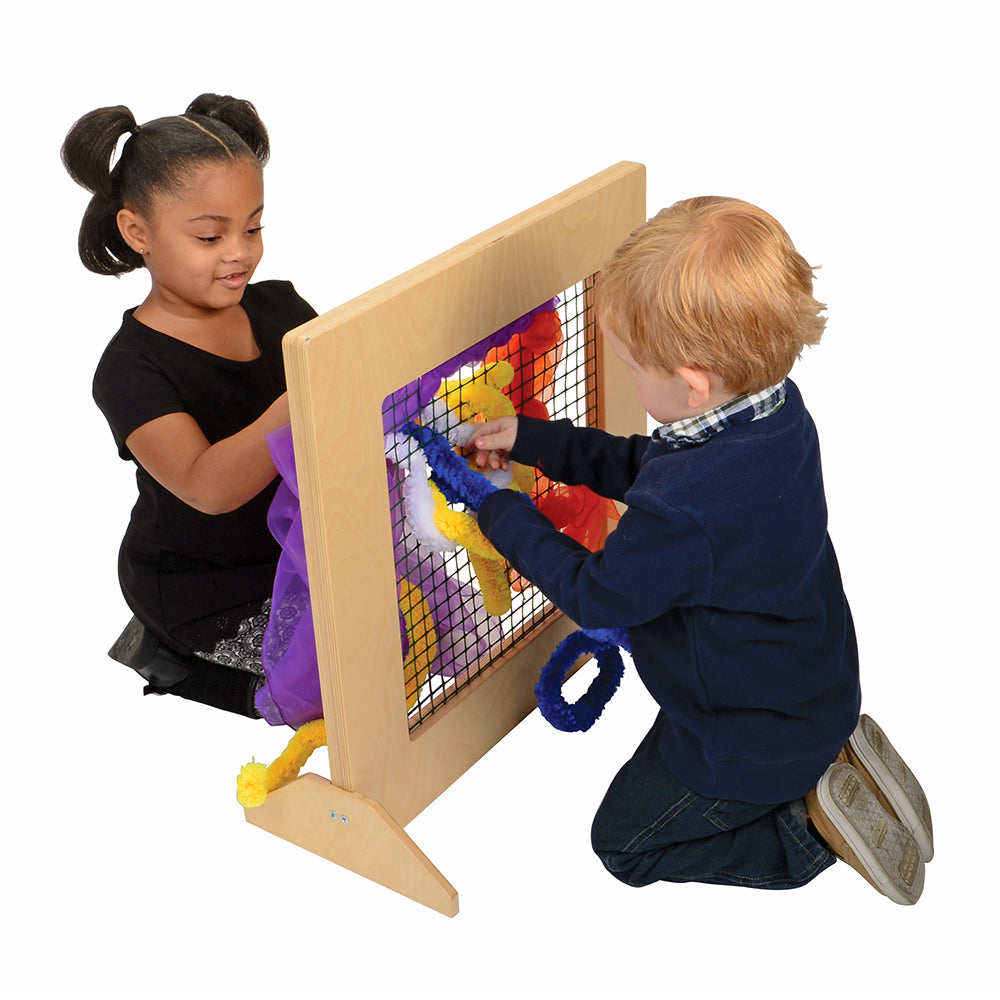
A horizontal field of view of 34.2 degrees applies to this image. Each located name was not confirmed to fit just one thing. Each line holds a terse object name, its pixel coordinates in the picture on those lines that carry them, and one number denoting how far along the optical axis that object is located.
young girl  2.04
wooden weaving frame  1.75
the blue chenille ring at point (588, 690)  2.21
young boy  1.73
